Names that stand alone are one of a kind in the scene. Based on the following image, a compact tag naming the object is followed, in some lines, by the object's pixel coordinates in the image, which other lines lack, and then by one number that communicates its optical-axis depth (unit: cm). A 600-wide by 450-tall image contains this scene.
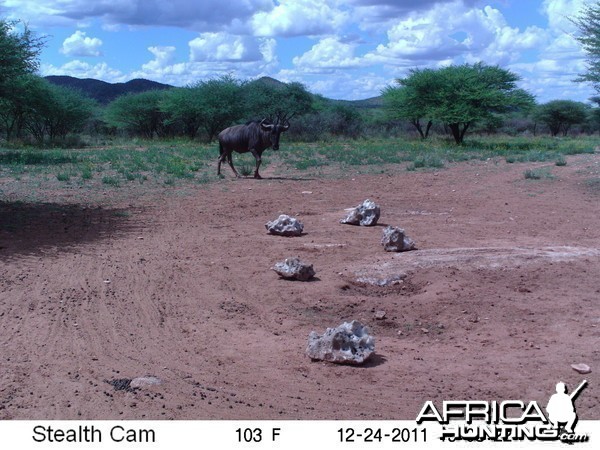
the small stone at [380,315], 741
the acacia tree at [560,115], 5866
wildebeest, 2022
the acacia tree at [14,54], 1511
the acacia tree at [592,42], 1903
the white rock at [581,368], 573
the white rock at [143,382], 551
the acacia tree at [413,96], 4019
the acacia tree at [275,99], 4841
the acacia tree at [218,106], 4543
